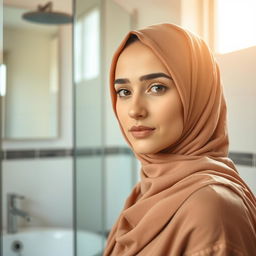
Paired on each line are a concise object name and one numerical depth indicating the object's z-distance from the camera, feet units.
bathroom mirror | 6.68
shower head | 6.67
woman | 2.05
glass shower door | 4.73
